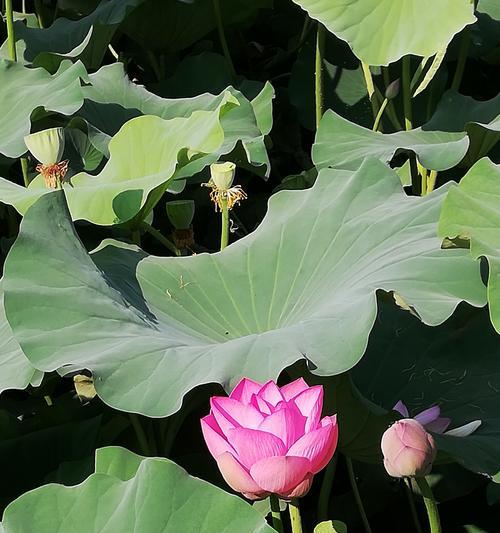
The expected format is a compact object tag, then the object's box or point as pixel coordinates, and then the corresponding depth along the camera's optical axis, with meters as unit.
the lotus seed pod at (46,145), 3.56
